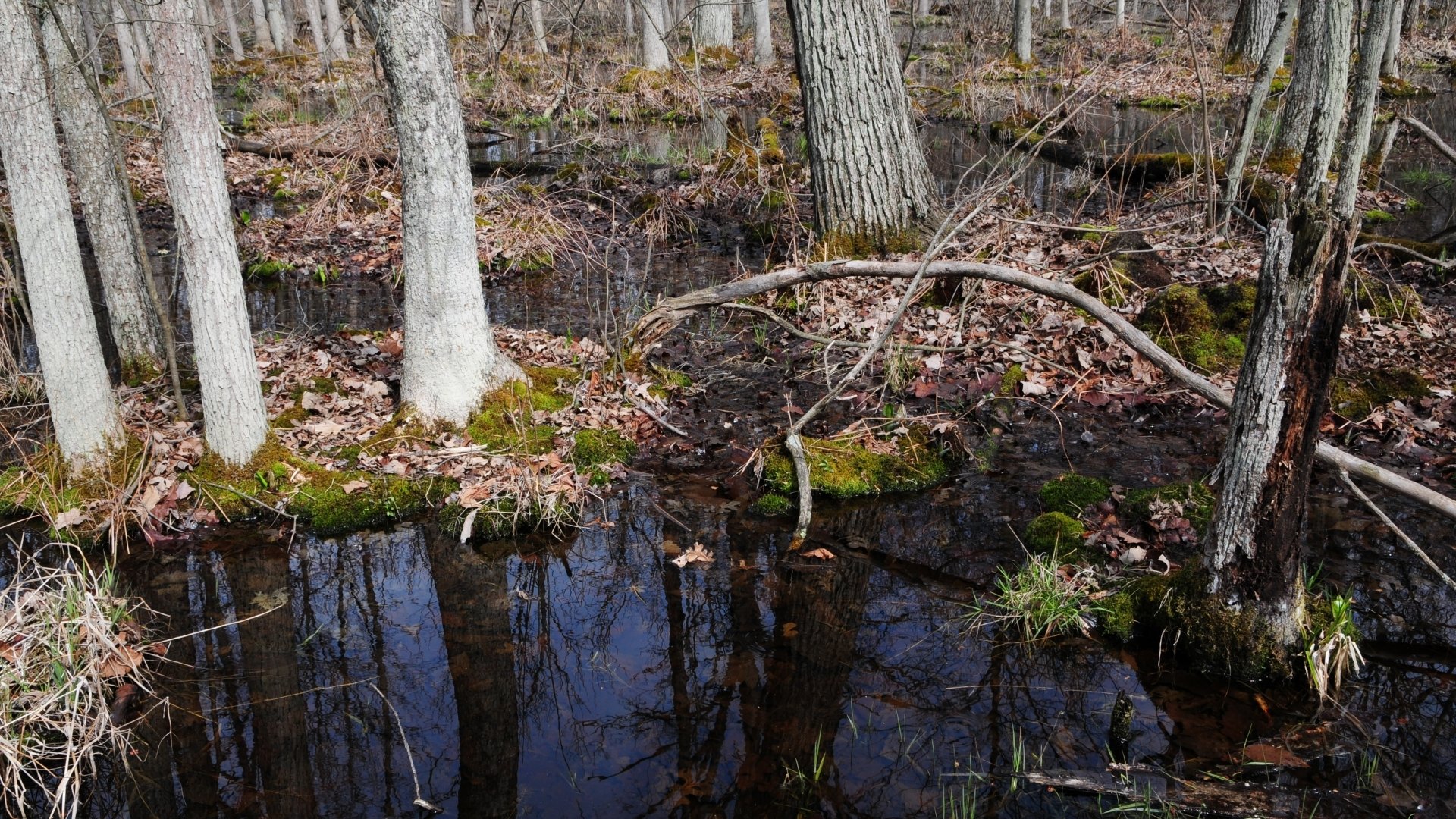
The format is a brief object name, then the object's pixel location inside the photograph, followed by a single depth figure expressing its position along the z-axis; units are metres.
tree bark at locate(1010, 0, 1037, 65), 24.92
